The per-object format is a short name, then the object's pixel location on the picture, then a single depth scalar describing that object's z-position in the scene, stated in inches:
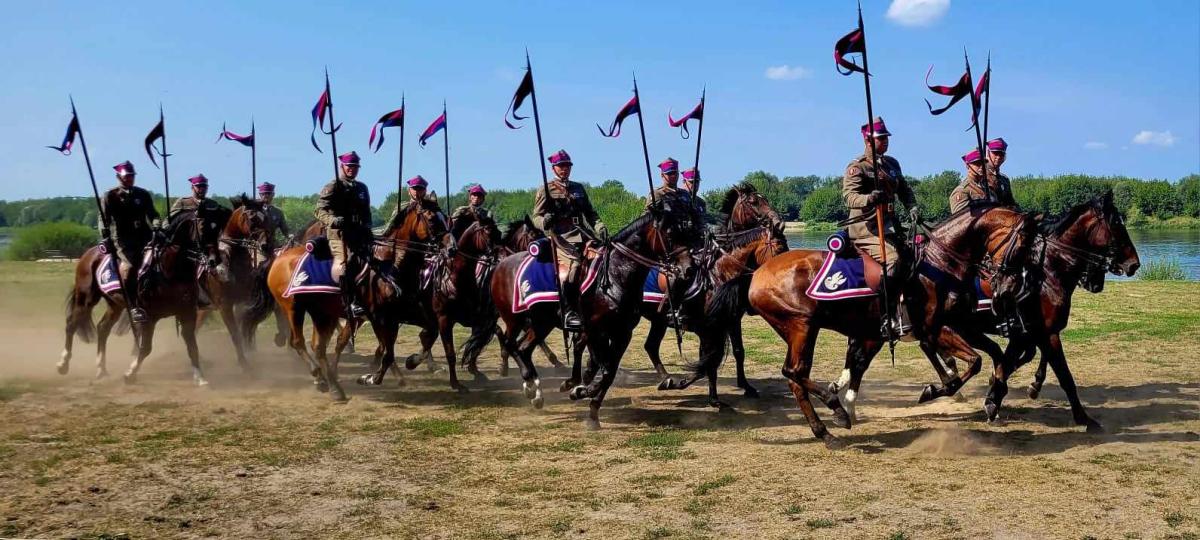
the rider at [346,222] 483.2
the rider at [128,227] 527.2
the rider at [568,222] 431.2
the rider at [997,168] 485.5
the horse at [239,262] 563.2
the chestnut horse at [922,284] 377.1
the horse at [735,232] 452.8
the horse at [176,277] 524.7
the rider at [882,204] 375.6
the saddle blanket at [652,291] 470.3
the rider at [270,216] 577.9
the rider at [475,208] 540.4
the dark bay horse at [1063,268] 396.8
